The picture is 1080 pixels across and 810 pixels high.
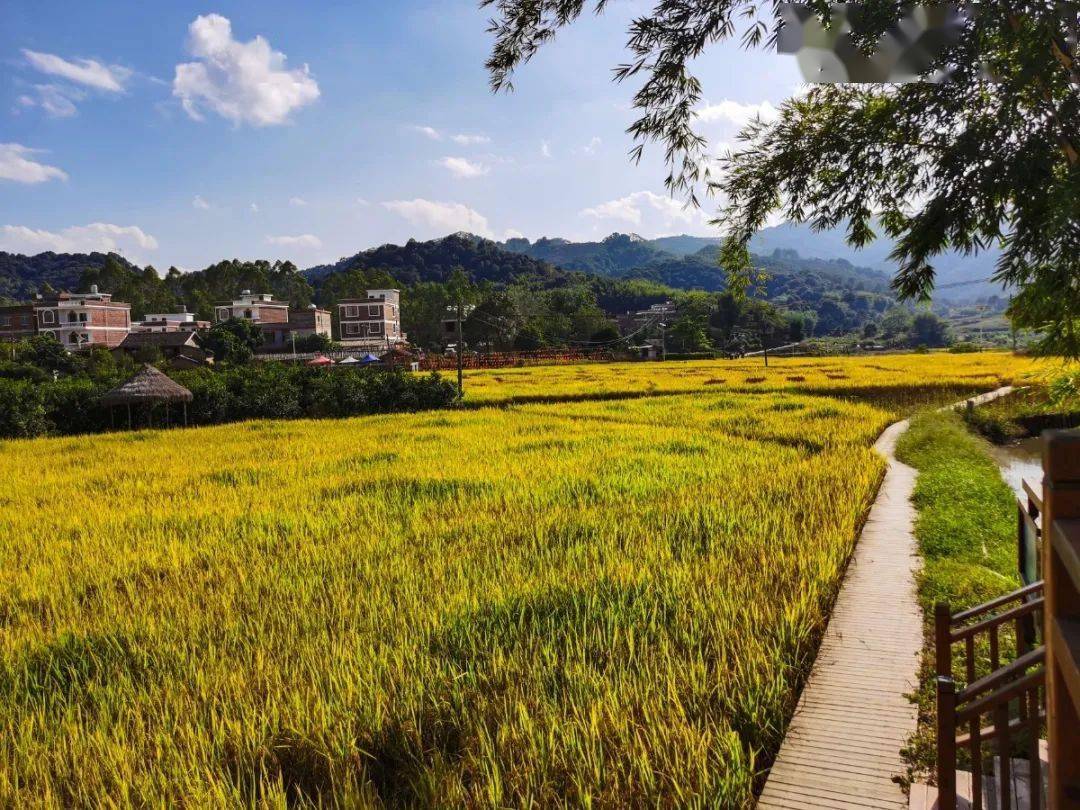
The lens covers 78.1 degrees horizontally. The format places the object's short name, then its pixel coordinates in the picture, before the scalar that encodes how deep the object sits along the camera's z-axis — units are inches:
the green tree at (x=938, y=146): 107.9
